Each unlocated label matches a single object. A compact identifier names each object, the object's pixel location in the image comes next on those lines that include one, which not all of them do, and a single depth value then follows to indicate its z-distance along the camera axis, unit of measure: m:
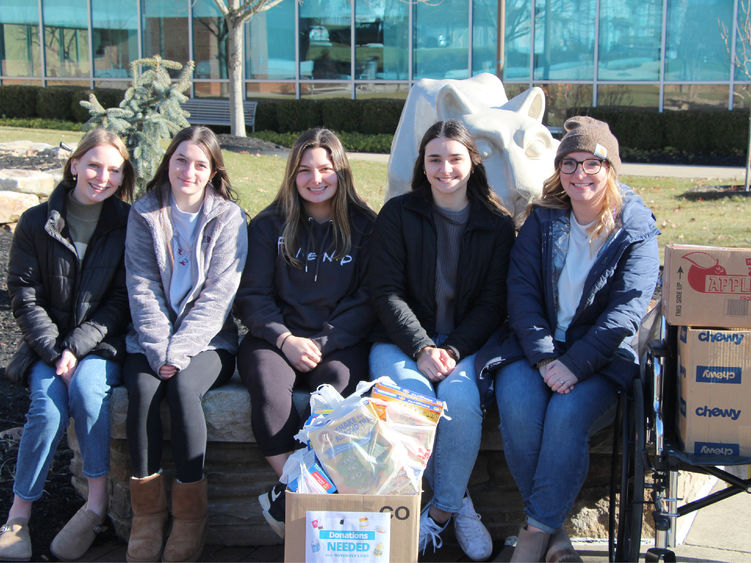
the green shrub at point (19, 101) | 20.64
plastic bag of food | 2.54
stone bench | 3.33
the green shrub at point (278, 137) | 17.06
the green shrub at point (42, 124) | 18.39
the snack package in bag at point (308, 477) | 2.54
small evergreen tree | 5.67
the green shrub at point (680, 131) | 16.25
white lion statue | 4.16
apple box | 2.68
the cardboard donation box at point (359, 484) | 2.50
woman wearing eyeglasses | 2.94
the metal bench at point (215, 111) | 19.48
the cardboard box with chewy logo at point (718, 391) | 2.66
